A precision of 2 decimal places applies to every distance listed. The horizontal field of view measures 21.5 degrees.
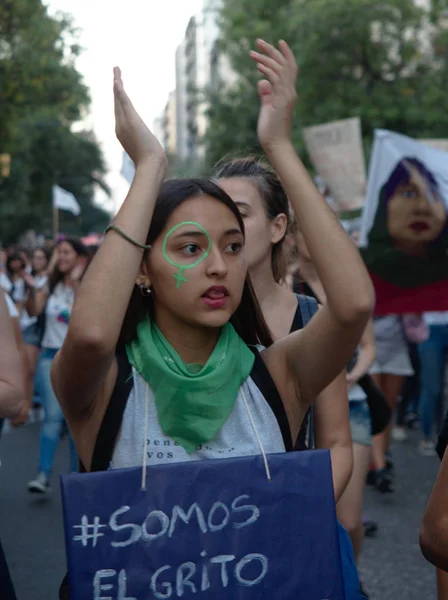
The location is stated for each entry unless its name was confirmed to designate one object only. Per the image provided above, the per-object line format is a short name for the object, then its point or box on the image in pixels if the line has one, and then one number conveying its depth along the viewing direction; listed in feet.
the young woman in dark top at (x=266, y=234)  12.55
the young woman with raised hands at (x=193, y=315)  8.50
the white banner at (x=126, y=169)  41.16
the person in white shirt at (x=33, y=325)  33.68
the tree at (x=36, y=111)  88.28
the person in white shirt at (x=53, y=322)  27.78
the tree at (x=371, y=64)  98.43
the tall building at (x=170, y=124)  545.03
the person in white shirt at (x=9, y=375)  11.24
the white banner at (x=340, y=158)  45.78
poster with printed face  25.68
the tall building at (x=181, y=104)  458.50
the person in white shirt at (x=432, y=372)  33.83
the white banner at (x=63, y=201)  87.86
